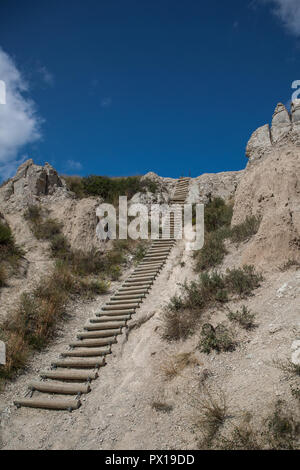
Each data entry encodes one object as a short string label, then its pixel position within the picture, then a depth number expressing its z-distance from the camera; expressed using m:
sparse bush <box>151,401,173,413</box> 4.05
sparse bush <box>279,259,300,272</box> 6.04
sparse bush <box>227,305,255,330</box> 4.96
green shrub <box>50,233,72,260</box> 10.30
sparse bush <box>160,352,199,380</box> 4.64
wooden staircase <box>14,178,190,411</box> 4.89
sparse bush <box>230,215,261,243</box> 8.08
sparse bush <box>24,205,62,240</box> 11.29
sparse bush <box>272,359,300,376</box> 3.65
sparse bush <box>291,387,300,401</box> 3.33
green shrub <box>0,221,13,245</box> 9.51
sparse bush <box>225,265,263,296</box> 5.88
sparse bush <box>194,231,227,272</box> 7.79
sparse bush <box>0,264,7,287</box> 7.96
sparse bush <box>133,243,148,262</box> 11.30
